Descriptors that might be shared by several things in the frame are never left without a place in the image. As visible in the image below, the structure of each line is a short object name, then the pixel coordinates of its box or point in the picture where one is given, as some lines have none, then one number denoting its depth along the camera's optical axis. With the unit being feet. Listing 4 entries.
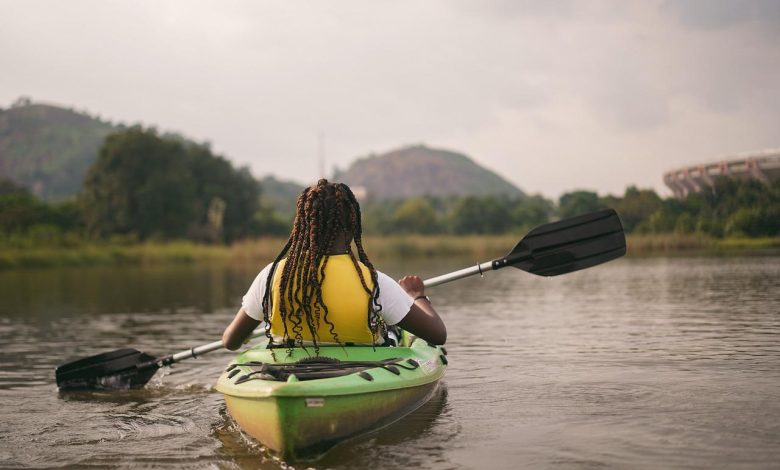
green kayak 13.60
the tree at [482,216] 103.16
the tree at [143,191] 146.61
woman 14.96
